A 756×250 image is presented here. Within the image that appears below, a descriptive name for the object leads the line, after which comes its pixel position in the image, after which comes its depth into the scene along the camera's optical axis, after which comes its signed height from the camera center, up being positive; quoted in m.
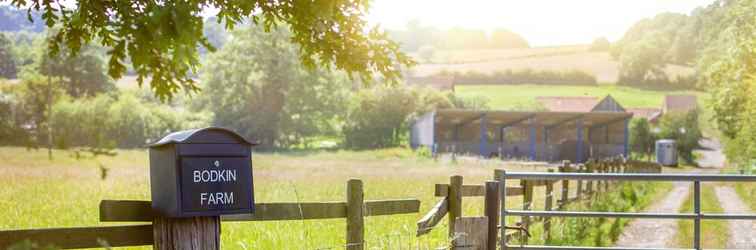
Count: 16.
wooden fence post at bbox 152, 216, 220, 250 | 4.43 -0.56
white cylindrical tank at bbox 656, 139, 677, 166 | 59.41 -3.05
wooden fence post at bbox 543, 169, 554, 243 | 12.14 -1.33
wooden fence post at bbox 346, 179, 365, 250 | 6.55 -0.70
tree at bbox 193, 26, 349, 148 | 79.12 +1.10
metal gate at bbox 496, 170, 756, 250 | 8.81 -0.73
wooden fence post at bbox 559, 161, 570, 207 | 14.66 -1.25
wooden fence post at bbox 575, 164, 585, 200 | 16.09 -1.40
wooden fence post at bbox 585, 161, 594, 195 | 18.39 -1.25
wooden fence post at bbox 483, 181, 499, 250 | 6.82 -0.74
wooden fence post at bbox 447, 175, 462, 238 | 7.75 -0.72
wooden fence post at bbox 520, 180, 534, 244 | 11.21 -1.05
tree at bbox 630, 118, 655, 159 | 77.29 -2.76
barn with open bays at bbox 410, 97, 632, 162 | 55.41 -1.92
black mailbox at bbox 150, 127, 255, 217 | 4.41 -0.31
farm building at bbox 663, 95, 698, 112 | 124.06 -0.12
